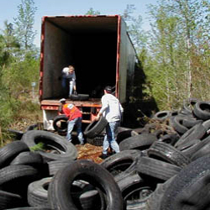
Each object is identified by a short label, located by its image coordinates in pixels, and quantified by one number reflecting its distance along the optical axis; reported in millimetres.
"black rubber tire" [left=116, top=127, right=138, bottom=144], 9031
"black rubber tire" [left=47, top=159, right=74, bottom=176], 5470
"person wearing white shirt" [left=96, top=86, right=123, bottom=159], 8000
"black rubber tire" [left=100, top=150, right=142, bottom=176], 6078
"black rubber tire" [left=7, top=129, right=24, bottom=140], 9102
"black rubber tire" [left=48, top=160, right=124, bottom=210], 3965
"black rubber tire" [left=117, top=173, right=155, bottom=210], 4922
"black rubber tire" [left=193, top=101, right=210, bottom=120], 8983
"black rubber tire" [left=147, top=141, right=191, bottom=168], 5005
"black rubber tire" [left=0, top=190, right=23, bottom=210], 4449
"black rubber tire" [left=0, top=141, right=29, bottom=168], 5547
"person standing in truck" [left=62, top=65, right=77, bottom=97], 12688
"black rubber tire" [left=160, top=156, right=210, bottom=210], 3510
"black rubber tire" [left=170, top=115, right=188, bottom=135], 8592
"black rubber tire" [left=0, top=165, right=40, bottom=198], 4754
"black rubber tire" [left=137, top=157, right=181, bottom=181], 4629
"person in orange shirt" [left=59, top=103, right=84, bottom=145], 9500
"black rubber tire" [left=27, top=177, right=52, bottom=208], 4320
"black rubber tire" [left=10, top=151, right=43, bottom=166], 5224
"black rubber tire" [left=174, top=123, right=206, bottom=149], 7016
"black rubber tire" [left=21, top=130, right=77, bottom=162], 7535
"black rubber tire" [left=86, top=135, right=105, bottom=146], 9391
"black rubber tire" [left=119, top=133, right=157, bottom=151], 7281
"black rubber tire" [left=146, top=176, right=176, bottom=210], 3961
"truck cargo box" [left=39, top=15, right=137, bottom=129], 10266
